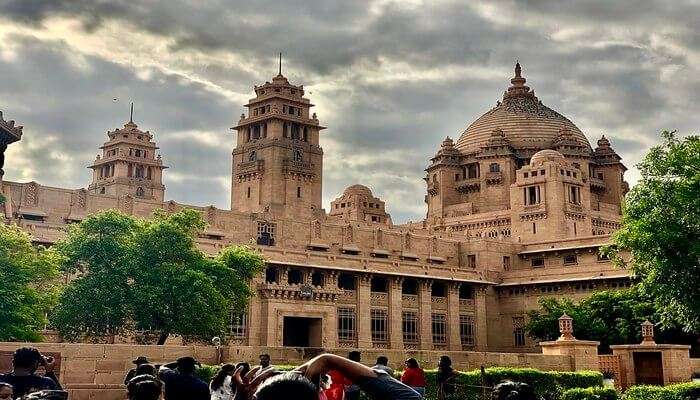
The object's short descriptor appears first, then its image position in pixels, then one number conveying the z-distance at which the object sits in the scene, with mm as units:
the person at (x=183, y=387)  10196
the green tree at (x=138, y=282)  45031
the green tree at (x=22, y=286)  37906
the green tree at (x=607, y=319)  62500
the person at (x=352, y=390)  17112
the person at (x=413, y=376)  18719
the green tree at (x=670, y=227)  39031
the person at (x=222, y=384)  15602
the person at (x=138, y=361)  14362
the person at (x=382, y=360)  17594
